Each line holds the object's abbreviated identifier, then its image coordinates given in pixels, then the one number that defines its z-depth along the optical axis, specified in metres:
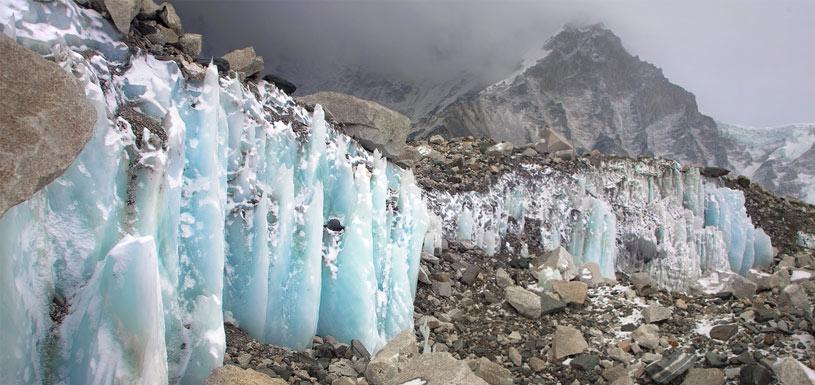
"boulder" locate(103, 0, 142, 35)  6.20
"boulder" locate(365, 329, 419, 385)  6.88
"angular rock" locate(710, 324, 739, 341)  9.38
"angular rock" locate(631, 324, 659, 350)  9.62
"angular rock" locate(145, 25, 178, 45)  7.08
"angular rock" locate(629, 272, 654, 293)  13.05
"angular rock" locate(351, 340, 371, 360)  8.01
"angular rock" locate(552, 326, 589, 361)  9.44
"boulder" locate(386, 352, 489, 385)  6.28
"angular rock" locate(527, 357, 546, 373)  9.18
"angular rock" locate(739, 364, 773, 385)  7.56
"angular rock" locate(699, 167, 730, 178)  22.76
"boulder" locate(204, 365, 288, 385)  5.23
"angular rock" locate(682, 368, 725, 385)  7.93
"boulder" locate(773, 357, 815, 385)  7.18
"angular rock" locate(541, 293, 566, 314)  11.59
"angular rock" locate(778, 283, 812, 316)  9.80
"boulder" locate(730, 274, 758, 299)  11.77
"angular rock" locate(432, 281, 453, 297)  12.22
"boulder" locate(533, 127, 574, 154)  19.95
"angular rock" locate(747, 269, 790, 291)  12.08
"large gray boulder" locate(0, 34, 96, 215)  3.33
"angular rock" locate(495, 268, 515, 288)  13.30
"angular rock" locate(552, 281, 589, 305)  11.88
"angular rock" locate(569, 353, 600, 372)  9.01
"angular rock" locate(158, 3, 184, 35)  7.78
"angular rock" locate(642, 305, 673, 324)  10.70
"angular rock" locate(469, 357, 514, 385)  8.11
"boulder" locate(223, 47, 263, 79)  9.54
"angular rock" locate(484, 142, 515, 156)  18.38
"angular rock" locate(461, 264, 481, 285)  13.04
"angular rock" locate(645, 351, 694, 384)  8.28
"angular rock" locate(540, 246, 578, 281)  13.53
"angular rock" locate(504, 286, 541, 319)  11.43
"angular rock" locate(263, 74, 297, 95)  10.09
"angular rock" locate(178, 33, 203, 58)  7.82
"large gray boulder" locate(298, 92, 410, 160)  12.41
